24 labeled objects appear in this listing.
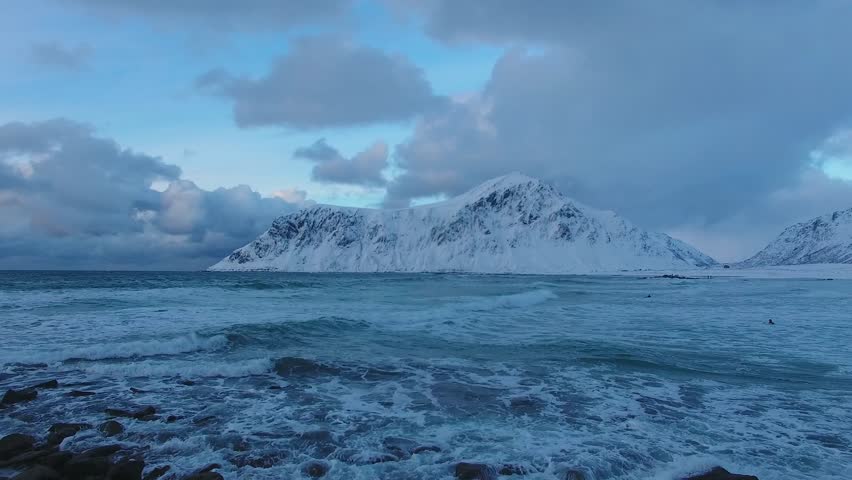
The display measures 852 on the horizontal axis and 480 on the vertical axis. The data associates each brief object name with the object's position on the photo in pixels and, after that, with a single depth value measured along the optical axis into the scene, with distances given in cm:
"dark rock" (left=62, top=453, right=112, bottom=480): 746
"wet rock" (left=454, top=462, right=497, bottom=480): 765
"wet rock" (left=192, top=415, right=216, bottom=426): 1015
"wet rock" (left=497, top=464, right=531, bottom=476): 784
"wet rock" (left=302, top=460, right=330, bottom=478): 782
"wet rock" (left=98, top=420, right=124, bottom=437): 938
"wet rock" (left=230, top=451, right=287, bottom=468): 818
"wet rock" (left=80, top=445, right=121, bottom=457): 824
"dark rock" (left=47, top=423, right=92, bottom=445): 897
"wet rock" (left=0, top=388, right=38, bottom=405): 1116
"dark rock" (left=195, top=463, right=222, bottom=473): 783
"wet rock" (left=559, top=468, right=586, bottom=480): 770
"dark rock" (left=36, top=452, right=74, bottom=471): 768
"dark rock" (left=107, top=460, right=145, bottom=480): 747
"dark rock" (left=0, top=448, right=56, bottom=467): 787
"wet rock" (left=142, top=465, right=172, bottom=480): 763
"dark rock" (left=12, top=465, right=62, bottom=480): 697
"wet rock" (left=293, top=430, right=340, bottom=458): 877
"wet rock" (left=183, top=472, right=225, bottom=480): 742
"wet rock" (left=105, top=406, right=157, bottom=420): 1037
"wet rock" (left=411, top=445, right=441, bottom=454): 874
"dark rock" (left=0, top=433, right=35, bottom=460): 826
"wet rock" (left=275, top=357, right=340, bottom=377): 1499
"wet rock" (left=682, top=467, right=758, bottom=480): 740
